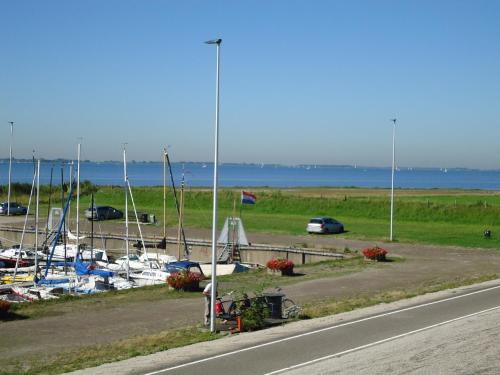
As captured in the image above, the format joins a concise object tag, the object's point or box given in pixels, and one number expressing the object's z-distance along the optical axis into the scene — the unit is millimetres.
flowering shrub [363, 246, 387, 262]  37719
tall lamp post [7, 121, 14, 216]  55316
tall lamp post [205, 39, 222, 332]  19906
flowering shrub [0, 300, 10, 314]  22312
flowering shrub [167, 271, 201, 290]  27859
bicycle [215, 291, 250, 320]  20891
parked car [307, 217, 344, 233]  53344
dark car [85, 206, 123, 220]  64812
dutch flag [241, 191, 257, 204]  44544
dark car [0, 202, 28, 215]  71062
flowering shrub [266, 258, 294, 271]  32500
